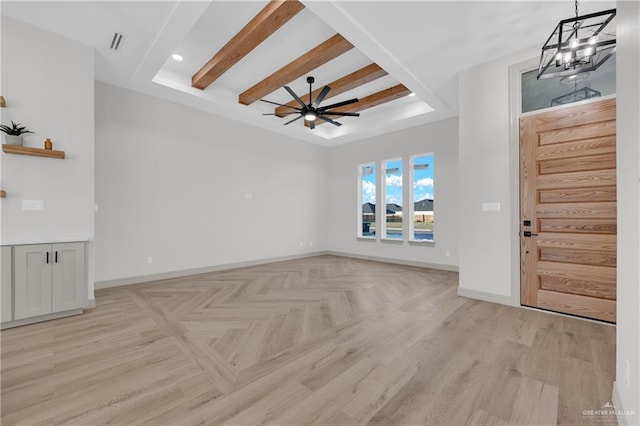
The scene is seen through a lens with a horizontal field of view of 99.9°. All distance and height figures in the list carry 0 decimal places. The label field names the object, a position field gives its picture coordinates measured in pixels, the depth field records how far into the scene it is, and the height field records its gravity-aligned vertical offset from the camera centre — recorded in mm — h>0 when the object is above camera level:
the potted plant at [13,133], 2864 +885
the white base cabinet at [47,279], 2830 -720
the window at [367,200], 7355 +383
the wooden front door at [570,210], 2822 +37
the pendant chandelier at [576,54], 1934 +1231
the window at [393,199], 6781 +378
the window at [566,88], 2824 +1427
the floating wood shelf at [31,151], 2858 +710
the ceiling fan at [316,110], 4327 +1765
